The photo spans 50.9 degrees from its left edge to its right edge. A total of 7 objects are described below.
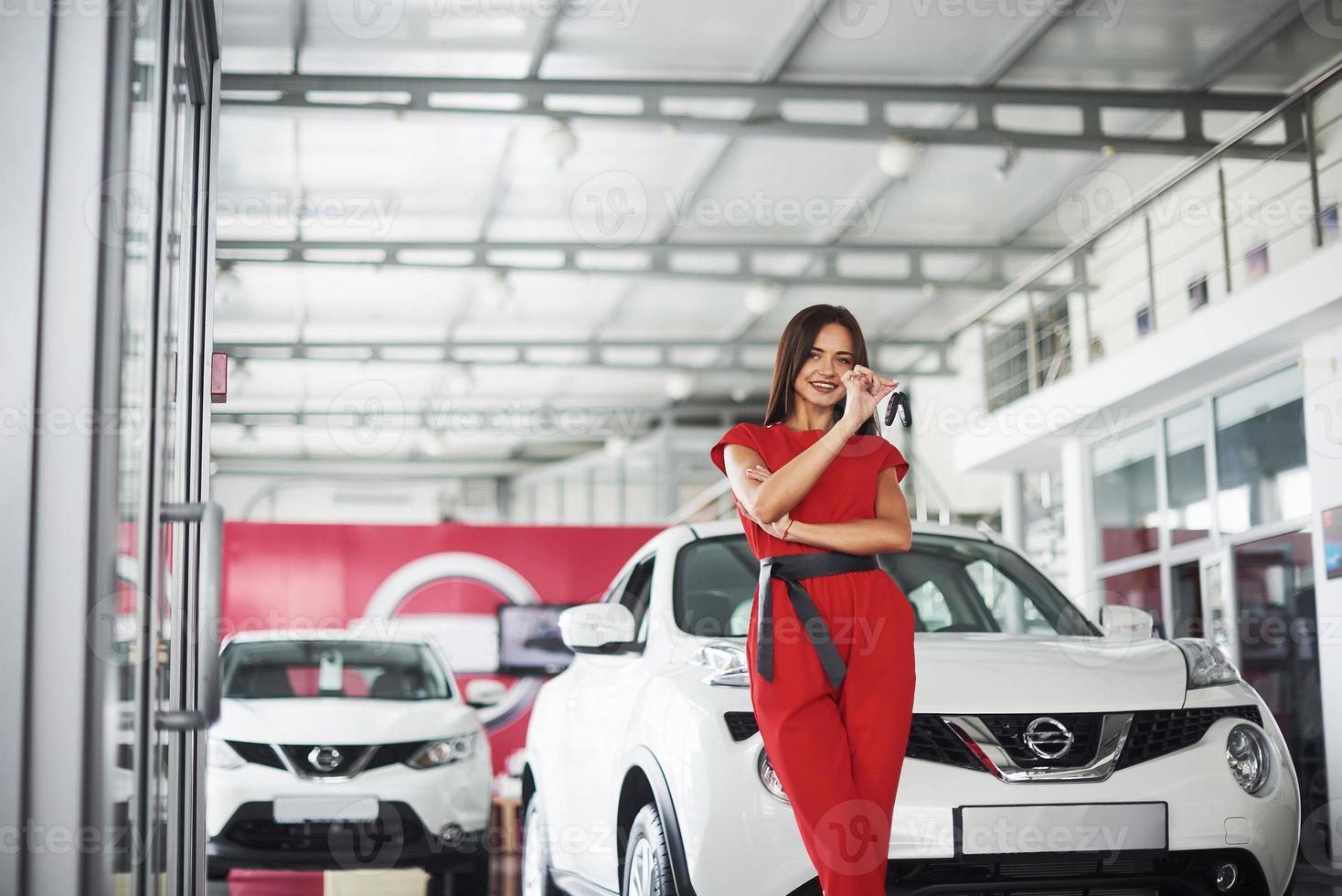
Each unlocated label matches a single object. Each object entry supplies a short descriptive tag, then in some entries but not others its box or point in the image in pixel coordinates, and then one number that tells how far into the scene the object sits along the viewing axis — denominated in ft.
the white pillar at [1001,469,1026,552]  49.06
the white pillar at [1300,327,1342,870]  28.37
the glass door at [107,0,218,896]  6.95
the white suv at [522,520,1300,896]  10.71
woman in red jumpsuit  8.78
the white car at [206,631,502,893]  20.89
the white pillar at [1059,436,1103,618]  42.42
